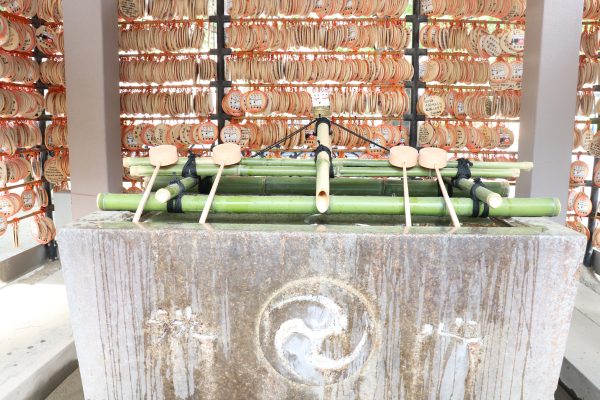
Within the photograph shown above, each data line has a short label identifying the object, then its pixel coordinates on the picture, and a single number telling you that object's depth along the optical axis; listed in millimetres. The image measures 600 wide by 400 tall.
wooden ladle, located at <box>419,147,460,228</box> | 2062
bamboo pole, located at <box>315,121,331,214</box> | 1691
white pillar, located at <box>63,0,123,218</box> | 4312
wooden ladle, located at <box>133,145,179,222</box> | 2129
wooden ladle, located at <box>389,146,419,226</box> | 2115
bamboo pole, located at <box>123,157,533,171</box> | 2264
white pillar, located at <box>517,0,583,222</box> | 4160
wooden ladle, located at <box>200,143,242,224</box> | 2117
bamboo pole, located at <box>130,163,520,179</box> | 2199
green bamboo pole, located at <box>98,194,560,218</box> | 1791
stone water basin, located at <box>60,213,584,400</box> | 1554
